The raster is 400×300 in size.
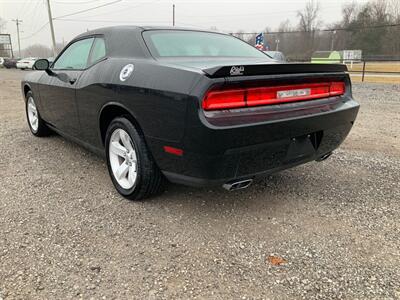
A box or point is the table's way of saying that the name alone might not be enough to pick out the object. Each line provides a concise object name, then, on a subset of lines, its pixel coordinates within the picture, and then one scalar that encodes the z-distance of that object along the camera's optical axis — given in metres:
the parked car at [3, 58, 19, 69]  43.09
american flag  18.50
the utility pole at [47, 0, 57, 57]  36.95
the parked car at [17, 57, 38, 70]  38.16
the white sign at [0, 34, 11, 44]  72.69
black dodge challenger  2.26
